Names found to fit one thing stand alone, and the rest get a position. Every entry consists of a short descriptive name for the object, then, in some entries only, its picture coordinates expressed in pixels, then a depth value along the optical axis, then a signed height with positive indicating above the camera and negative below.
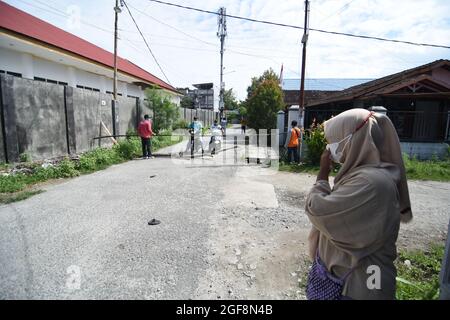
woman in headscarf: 1.33 -0.42
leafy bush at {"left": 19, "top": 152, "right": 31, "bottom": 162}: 7.48 -1.06
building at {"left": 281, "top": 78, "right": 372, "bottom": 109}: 27.91 +4.32
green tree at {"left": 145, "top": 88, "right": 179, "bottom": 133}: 16.72 +0.86
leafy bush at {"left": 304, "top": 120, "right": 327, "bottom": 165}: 8.95 -0.66
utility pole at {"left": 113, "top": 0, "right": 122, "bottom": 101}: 11.95 +3.94
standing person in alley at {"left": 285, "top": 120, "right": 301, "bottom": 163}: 9.42 -0.61
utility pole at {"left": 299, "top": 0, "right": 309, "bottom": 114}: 9.66 +2.78
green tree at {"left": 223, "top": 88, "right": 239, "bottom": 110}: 64.88 +5.53
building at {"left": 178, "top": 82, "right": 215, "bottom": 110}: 56.09 +5.78
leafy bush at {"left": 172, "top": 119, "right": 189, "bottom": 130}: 19.21 -0.14
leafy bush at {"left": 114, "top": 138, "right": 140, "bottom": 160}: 10.35 -1.08
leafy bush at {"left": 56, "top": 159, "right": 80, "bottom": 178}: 7.20 -1.36
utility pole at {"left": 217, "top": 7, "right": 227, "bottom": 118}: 24.36 +8.07
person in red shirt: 10.02 -0.55
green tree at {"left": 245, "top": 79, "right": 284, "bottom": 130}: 19.62 +1.32
